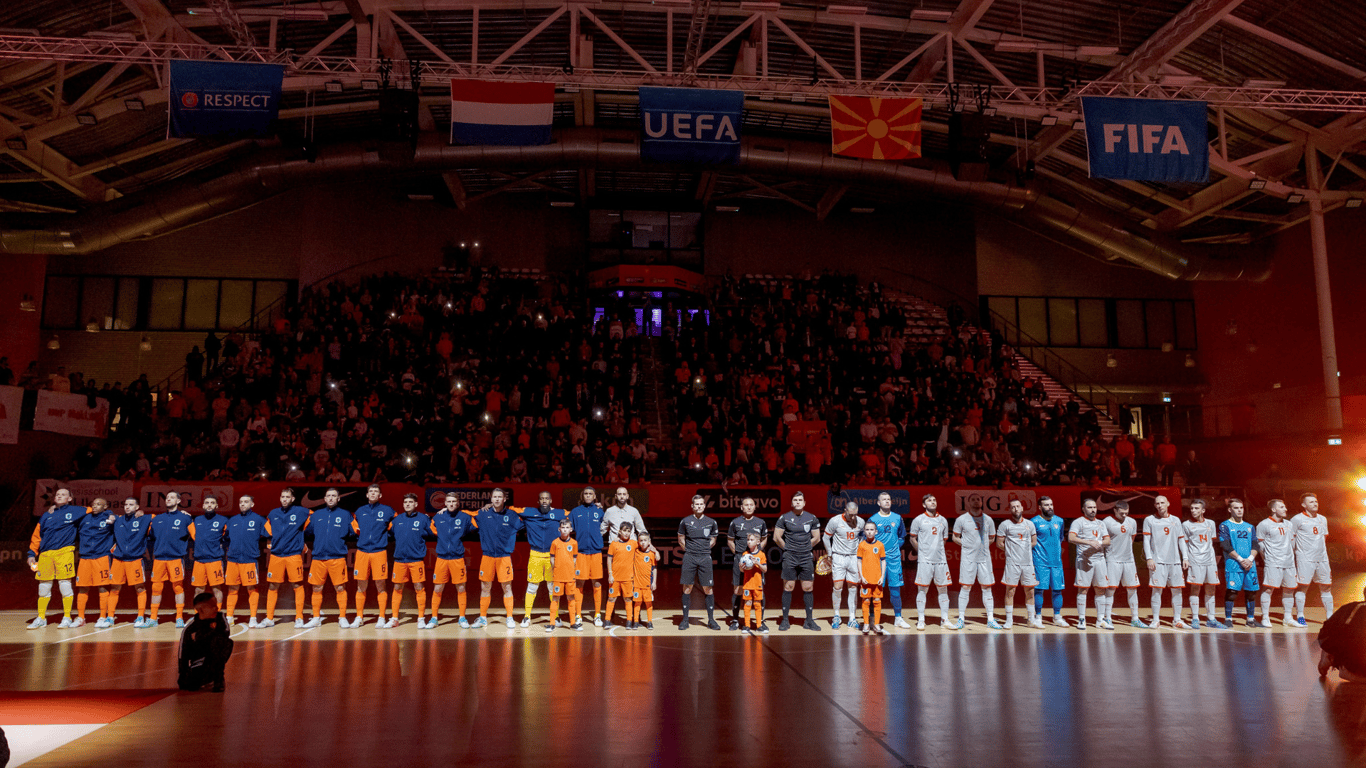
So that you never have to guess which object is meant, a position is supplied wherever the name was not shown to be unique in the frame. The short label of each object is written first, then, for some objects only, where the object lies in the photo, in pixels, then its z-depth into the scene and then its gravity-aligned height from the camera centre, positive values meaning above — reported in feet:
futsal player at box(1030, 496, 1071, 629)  45.44 -1.83
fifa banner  56.54 +23.86
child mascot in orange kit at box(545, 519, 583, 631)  43.88 -2.95
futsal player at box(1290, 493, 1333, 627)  47.14 -1.83
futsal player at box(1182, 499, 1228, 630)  45.70 -1.95
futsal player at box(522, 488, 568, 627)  45.68 -1.03
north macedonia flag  58.39 +25.37
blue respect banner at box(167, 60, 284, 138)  54.70 +25.69
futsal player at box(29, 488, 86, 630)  44.70 -1.58
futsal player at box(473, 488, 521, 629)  45.19 -1.38
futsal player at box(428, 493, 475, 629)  45.21 -1.32
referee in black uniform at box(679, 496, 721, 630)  44.04 -1.58
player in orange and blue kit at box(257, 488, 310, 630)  45.39 -1.49
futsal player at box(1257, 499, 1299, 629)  46.47 -1.92
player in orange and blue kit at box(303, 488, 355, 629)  44.98 -1.38
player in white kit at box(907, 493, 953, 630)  44.34 -1.66
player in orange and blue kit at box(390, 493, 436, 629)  45.19 -1.63
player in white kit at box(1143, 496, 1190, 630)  45.86 -1.87
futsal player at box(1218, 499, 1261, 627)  45.93 -2.20
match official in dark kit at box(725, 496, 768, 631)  43.96 -0.84
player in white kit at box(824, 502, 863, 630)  44.24 -1.43
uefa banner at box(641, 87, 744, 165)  57.36 +25.26
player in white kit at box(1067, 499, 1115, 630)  44.73 -2.05
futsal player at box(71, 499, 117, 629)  44.50 -1.87
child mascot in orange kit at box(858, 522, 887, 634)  42.55 -2.65
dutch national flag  56.24 +25.56
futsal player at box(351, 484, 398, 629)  45.39 -1.43
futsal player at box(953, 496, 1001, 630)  45.11 -1.82
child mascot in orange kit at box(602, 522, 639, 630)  44.11 -2.57
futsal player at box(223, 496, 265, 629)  44.96 -1.82
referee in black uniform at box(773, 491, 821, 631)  44.19 -1.54
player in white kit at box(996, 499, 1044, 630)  45.34 -1.68
